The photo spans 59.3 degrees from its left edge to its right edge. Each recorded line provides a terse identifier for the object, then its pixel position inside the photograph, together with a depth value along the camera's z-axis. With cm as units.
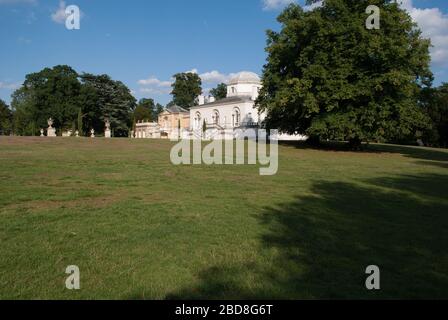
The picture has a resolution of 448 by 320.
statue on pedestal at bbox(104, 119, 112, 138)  8901
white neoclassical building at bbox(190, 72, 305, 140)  7581
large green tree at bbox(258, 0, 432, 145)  2992
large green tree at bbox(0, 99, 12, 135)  9638
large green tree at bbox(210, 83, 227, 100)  11881
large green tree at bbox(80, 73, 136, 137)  8125
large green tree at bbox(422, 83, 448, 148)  6500
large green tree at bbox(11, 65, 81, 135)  7438
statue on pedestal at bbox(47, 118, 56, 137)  7888
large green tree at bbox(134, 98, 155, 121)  11624
